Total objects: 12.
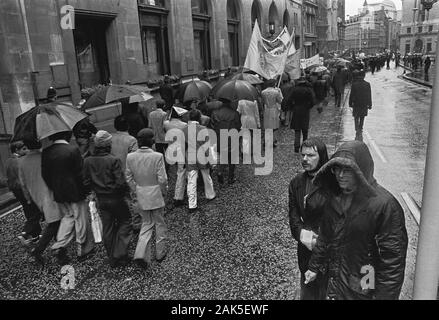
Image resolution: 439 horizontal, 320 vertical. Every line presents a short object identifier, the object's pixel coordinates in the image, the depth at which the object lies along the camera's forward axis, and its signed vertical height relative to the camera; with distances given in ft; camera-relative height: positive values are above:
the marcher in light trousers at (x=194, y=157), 22.66 -5.24
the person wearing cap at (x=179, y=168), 23.44 -5.93
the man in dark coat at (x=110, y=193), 16.15 -5.06
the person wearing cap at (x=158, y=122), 27.73 -3.76
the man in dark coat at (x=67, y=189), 16.57 -4.94
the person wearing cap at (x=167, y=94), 39.29 -2.56
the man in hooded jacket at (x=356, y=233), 8.62 -3.96
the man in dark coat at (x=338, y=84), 61.47 -4.14
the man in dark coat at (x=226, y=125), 27.43 -4.20
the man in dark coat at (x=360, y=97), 36.19 -3.68
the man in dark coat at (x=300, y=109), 33.88 -4.11
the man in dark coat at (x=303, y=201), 10.86 -3.97
